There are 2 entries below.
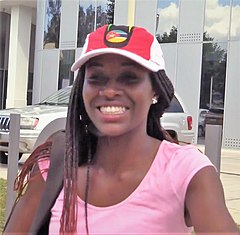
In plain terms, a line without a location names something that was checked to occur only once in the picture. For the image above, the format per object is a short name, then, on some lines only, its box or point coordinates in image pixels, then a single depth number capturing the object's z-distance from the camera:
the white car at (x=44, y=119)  9.59
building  17.20
